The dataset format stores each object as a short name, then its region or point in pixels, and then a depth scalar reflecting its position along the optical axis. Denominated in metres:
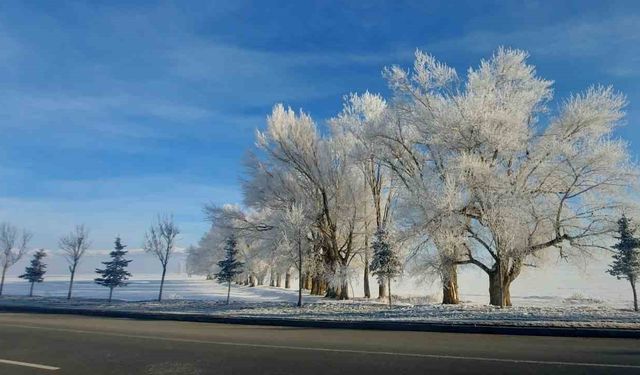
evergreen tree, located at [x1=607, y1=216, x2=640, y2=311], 20.70
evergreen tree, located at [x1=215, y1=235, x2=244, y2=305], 30.69
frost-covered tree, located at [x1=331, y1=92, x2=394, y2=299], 30.70
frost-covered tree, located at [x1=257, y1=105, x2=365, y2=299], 30.44
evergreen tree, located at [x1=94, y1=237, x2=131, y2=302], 34.81
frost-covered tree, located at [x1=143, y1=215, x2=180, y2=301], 34.00
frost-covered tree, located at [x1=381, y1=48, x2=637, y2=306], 19.55
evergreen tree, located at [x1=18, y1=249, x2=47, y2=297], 40.81
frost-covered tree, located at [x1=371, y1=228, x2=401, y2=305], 23.30
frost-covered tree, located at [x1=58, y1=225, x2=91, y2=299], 38.34
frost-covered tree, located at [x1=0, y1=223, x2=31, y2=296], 43.34
